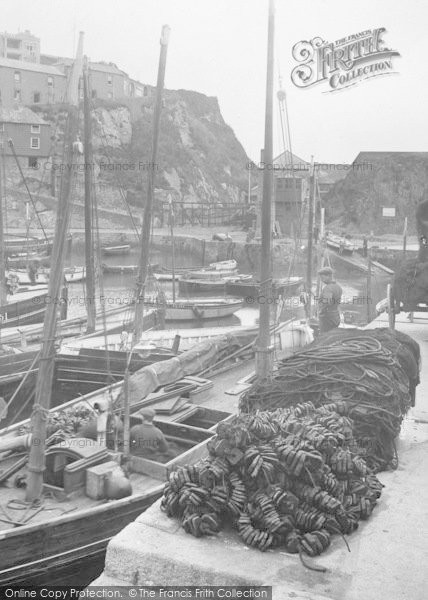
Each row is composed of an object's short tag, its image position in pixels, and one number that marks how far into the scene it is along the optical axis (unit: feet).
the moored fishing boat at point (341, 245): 209.15
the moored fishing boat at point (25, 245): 171.36
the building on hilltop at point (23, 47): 328.29
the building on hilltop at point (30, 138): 252.01
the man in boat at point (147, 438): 32.12
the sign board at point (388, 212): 269.23
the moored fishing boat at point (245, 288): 148.77
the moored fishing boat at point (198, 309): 118.93
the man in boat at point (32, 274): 129.70
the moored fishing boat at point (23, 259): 159.53
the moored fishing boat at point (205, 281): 156.76
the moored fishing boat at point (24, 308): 91.76
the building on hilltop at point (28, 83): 283.59
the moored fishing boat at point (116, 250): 219.82
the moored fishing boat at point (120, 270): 176.86
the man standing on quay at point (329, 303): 46.34
